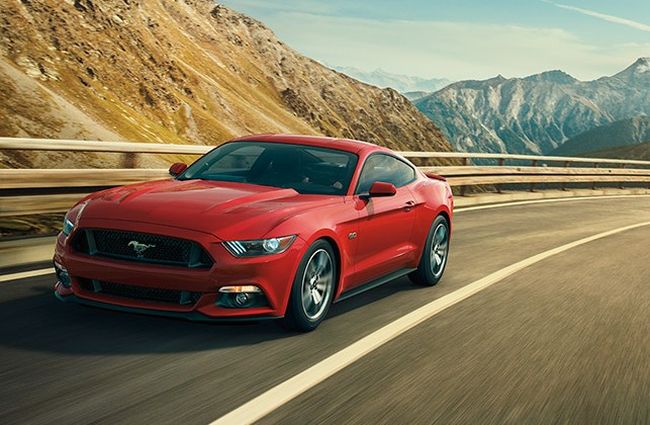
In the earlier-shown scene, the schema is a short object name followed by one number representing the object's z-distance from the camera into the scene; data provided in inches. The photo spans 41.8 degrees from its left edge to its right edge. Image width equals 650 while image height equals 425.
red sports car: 209.5
